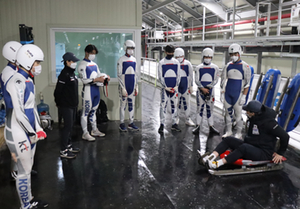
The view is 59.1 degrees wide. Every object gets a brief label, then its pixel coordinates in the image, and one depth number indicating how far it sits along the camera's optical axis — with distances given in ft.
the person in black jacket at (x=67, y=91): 13.79
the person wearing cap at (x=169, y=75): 18.22
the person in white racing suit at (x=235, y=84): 16.83
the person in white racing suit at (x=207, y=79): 18.38
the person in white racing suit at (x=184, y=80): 19.84
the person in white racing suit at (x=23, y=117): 8.41
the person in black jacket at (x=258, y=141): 12.28
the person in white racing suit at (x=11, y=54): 9.65
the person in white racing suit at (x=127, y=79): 18.51
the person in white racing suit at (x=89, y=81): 16.38
